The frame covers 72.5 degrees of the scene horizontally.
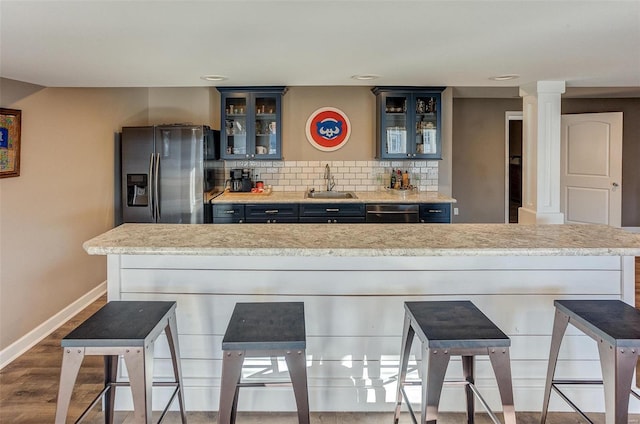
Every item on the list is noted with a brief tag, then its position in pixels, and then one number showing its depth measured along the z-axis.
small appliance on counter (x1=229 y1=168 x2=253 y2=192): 5.06
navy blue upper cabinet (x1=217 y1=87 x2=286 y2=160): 4.83
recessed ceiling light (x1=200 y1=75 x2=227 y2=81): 3.16
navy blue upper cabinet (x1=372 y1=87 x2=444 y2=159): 4.88
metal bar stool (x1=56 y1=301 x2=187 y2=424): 1.61
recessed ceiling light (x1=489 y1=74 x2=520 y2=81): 3.20
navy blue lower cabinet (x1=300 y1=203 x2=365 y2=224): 4.56
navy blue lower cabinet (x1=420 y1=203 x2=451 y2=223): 4.55
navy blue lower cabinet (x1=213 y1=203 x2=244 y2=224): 4.55
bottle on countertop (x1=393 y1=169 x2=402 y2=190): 5.14
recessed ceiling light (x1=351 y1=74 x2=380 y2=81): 3.12
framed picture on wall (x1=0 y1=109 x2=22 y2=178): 2.88
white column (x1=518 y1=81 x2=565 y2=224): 3.59
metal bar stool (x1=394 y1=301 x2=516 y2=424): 1.62
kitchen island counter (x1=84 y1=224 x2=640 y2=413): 2.26
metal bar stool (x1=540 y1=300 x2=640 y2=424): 1.61
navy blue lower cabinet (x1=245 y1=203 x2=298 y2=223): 4.56
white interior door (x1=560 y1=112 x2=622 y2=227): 6.12
